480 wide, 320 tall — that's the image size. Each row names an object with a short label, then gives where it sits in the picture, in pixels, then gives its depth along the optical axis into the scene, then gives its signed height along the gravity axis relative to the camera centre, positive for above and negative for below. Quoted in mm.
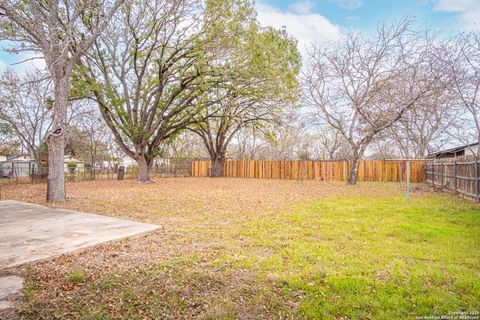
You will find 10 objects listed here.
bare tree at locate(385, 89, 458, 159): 10695 +2308
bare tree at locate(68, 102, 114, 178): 18220 +2517
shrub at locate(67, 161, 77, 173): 15972 -169
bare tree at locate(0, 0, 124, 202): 6352 +2733
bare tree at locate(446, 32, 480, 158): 8312 +3198
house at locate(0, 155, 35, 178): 14210 -136
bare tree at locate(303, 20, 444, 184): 10359 +3828
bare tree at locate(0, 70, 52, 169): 14604 +3105
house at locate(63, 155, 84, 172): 23956 +707
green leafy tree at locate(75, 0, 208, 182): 10922 +4417
